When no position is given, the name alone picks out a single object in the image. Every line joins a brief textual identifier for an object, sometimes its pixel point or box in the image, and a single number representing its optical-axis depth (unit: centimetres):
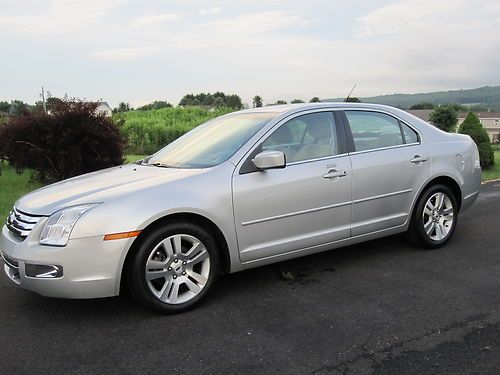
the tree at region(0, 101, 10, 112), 7119
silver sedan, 375
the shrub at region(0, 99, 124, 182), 1045
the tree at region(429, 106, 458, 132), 4416
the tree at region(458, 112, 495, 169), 1509
